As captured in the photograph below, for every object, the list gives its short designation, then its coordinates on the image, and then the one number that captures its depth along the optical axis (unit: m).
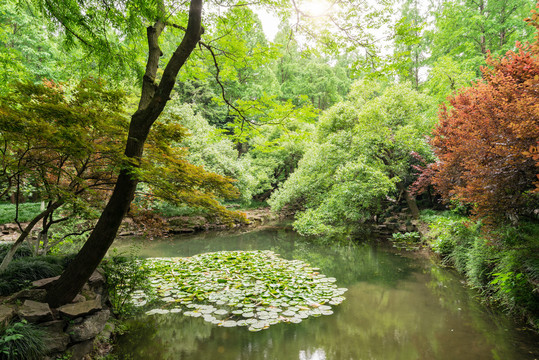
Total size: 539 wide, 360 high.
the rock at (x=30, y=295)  2.50
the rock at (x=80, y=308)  2.44
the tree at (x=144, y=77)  2.46
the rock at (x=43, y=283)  2.69
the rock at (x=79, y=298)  2.63
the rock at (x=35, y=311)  2.22
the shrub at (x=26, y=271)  2.72
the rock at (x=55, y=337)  2.19
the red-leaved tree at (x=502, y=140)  3.24
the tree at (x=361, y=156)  8.88
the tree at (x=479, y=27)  10.50
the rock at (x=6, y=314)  2.09
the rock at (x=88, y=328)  2.41
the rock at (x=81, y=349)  2.37
